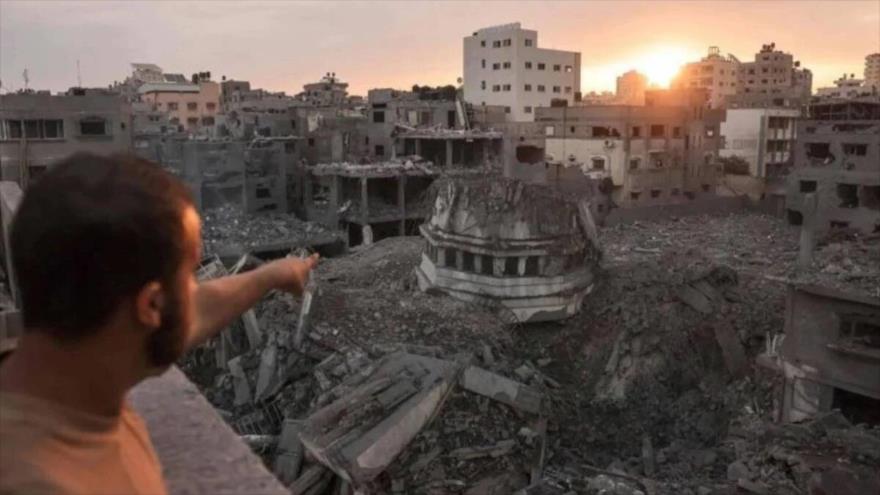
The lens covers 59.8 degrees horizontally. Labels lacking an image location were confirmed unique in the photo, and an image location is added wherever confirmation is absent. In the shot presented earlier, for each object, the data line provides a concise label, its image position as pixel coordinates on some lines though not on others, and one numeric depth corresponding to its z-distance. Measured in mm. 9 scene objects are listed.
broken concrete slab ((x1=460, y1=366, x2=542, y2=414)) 15484
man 1262
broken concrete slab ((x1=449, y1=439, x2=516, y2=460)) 14383
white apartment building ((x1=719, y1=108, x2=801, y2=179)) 47594
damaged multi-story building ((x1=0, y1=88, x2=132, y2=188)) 29562
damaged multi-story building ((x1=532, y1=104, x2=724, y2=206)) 40406
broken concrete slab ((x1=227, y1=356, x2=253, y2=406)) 17062
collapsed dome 20703
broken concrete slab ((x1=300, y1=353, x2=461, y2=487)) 12711
